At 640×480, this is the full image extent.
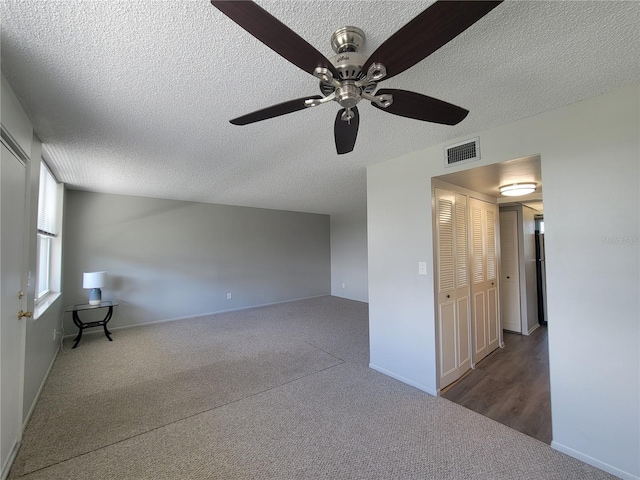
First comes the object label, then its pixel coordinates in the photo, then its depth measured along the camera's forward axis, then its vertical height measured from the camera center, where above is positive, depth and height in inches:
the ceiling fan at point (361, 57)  31.8 +27.6
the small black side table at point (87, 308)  148.3 -37.6
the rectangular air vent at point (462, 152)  88.7 +31.8
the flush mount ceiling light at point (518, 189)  106.5 +22.9
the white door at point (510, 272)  163.3 -16.2
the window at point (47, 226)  124.3 +12.5
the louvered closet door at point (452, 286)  102.8 -16.0
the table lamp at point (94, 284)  153.7 -19.2
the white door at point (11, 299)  62.5 -12.2
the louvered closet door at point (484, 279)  123.6 -16.1
